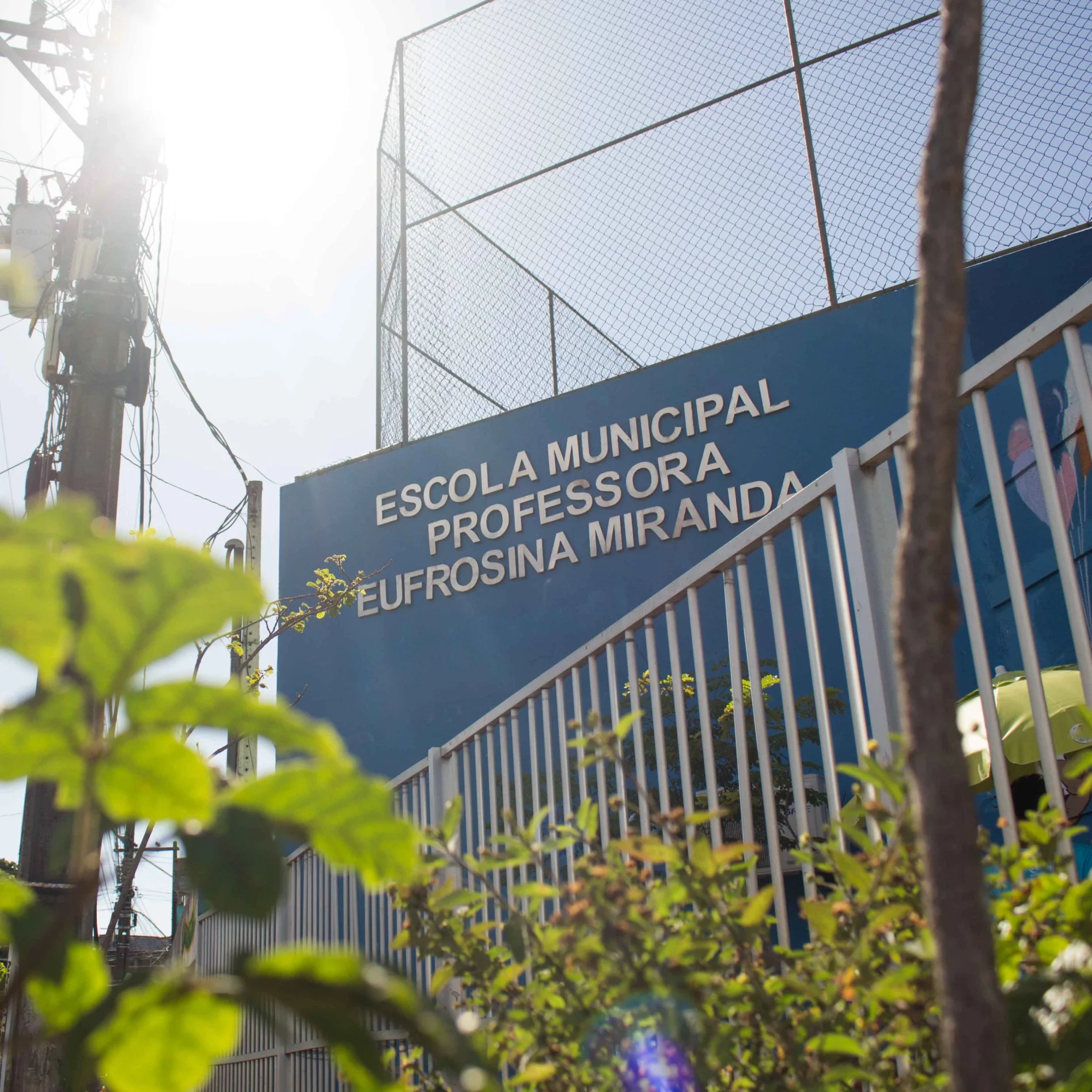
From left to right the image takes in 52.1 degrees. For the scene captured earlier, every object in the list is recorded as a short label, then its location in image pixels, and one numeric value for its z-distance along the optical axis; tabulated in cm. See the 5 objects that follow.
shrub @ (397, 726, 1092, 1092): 96
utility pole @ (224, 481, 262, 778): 801
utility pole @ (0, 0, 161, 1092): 520
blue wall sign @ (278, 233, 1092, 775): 704
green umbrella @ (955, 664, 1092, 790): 462
